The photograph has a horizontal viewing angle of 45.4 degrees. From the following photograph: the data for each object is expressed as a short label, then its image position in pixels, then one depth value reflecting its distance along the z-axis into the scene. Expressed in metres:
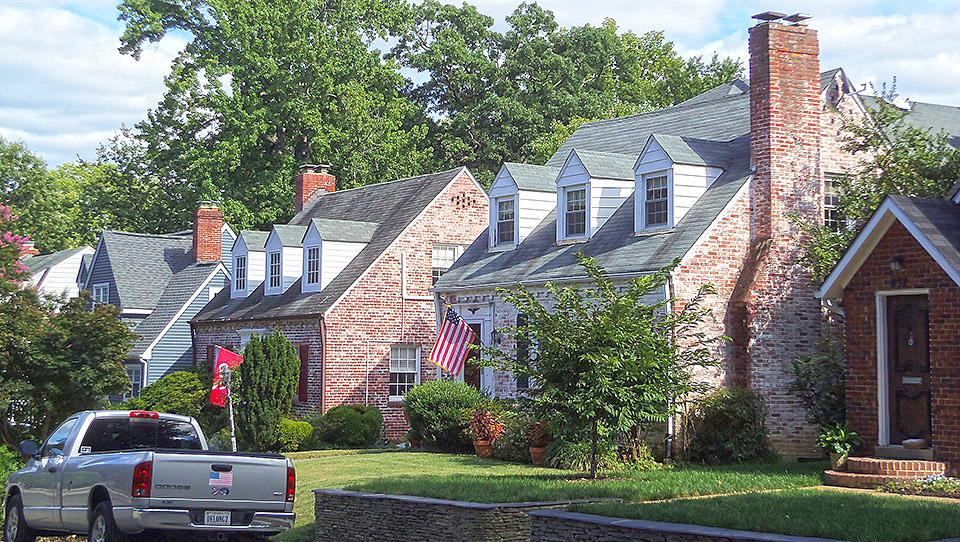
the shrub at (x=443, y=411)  25.17
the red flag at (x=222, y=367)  26.69
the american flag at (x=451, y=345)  25.47
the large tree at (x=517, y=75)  54.69
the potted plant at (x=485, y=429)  23.33
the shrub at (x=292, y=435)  28.67
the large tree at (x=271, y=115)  47.41
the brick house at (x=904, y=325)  16.53
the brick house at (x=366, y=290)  31.03
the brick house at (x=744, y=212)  21.78
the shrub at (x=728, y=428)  20.62
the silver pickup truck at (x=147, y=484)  12.30
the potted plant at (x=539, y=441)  21.24
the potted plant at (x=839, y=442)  17.67
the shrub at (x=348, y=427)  29.06
